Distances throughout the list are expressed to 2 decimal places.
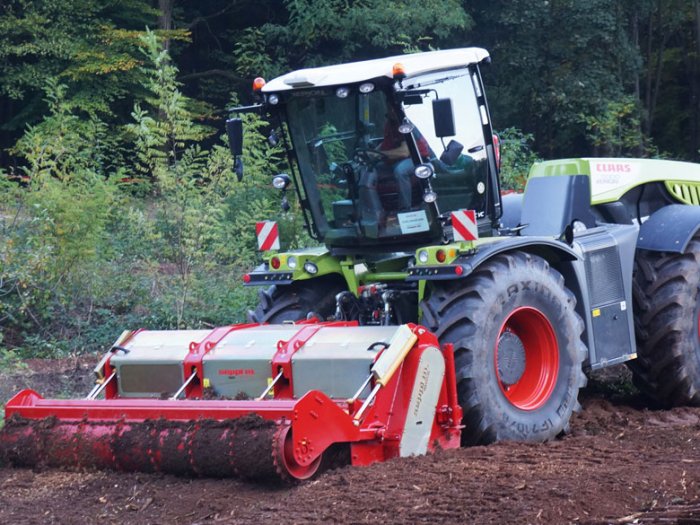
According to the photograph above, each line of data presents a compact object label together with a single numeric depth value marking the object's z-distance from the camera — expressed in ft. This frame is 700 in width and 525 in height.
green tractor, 46.39
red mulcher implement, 38.93
